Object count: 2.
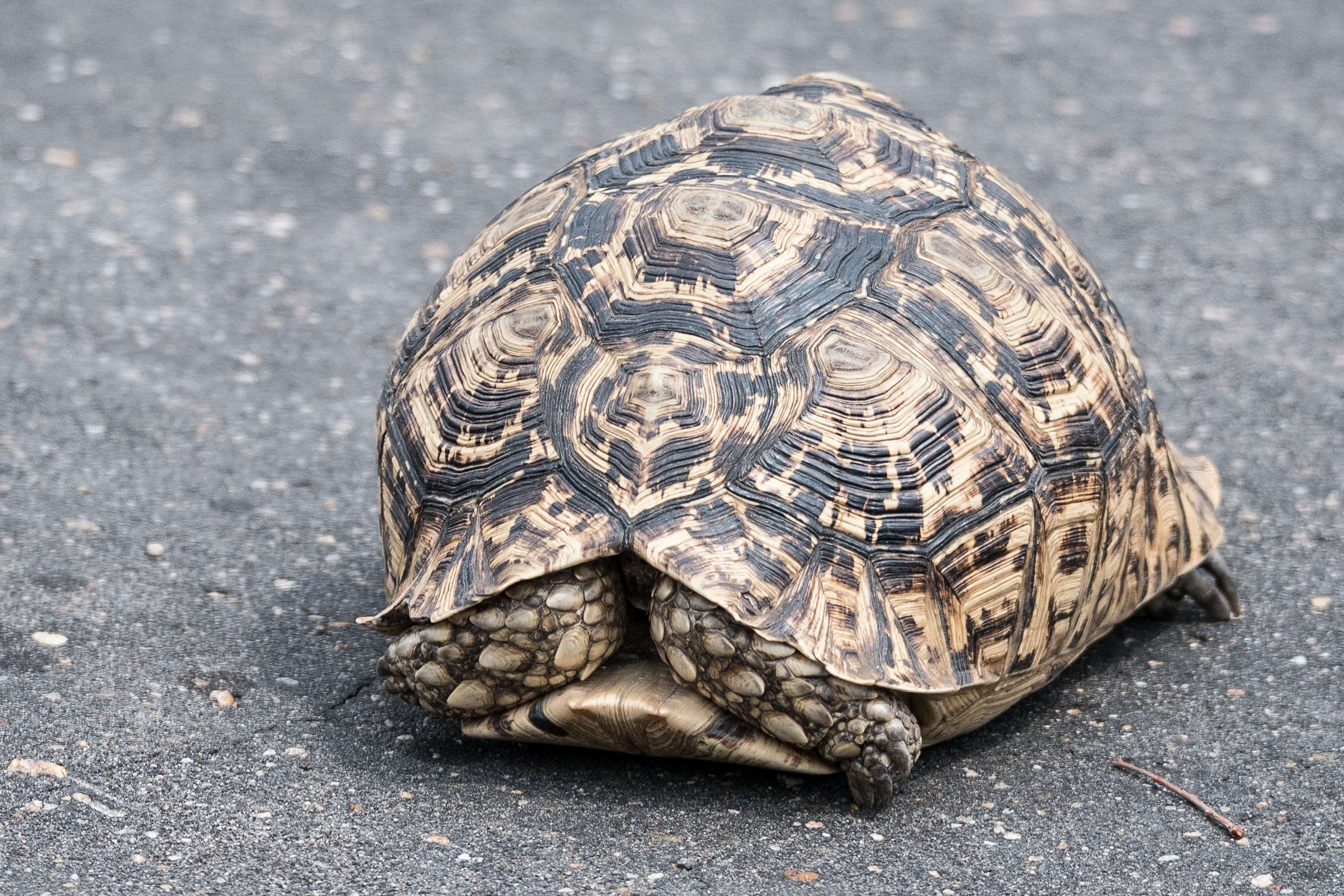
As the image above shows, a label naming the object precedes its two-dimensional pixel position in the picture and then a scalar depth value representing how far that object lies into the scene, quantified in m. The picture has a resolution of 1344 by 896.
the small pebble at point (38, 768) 6.15
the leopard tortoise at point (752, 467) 5.65
